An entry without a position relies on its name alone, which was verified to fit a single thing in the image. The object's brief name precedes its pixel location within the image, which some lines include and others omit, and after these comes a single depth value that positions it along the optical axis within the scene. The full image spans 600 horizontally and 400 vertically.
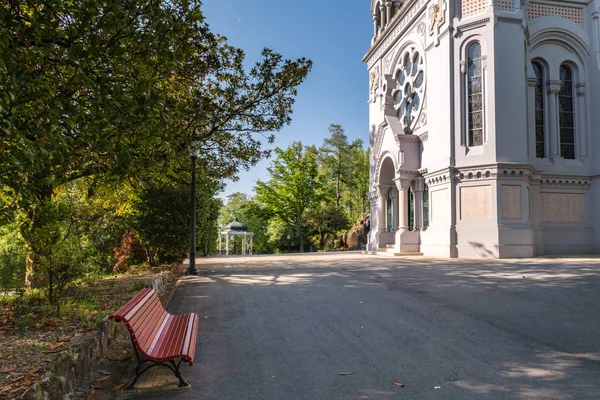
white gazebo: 33.47
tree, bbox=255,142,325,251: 40.62
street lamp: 12.20
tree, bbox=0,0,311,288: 4.13
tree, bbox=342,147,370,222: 47.91
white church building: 17.48
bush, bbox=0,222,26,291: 7.57
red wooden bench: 3.58
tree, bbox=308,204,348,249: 37.75
